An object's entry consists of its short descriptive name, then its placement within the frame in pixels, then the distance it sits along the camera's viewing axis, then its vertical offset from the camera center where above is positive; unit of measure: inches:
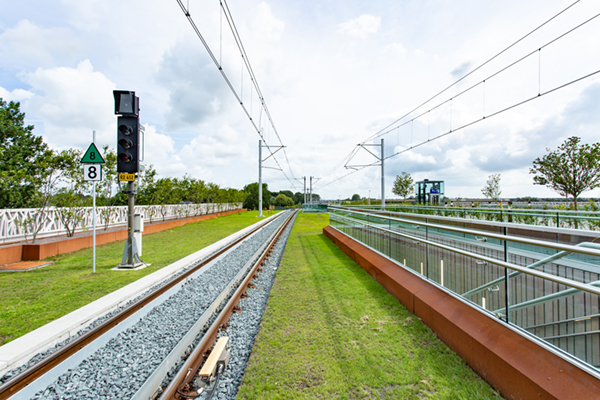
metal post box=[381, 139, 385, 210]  895.8 +80.9
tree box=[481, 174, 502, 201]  1418.6 +78.0
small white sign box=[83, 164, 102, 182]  316.5 +33.6
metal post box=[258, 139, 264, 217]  1438.9 +170.8
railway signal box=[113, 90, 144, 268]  330.0 +68.3
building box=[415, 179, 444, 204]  1227.2 +56.9
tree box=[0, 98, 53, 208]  447.8 +156.3
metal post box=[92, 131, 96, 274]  315.0 +69.5
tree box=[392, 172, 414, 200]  1815.9 +117.5
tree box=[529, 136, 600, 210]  602.2 +78.9
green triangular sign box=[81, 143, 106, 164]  317.1 +51.3
